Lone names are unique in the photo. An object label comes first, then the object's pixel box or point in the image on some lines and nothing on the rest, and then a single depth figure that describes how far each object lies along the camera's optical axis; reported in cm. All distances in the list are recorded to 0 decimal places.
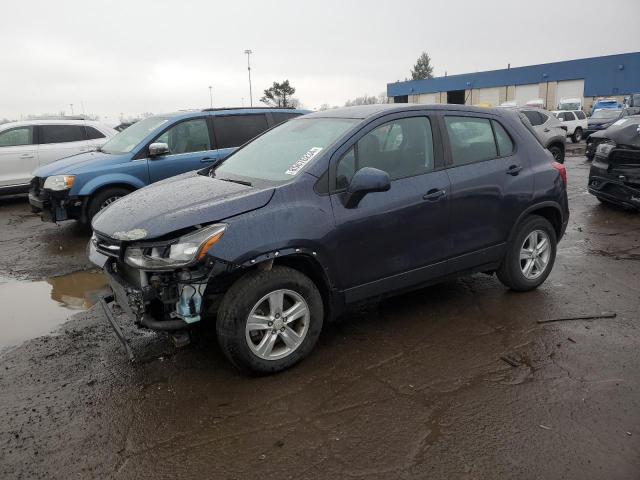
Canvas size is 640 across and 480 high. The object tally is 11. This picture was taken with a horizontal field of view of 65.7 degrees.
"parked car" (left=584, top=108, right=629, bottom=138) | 2431
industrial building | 4678
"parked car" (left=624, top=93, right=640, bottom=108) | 3356
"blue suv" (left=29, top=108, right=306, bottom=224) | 707
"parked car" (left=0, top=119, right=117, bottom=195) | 1059
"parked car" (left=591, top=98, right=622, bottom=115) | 3304
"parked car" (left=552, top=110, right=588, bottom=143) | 2539
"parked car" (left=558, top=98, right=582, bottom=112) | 3462
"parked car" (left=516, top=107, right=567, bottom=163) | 1403
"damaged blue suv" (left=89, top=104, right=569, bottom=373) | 318
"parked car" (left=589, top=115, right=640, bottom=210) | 789
